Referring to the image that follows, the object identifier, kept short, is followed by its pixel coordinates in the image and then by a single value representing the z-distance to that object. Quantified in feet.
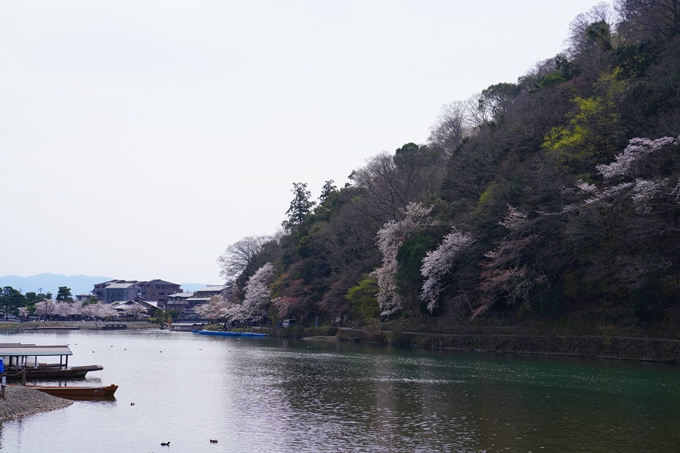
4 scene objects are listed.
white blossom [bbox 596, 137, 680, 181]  126.62
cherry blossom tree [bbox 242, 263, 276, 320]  318.24
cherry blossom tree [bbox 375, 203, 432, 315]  203.10
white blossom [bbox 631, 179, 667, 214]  120.37
